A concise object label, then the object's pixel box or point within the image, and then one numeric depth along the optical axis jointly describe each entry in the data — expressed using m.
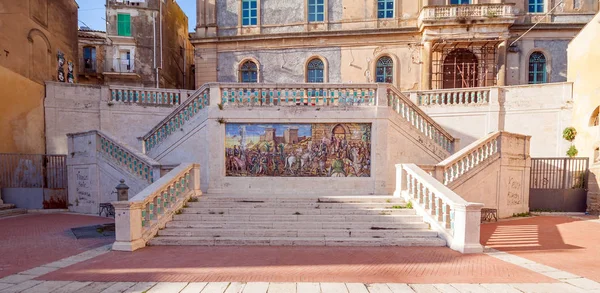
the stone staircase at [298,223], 6.83
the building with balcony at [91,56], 24.52
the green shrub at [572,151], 13.06
